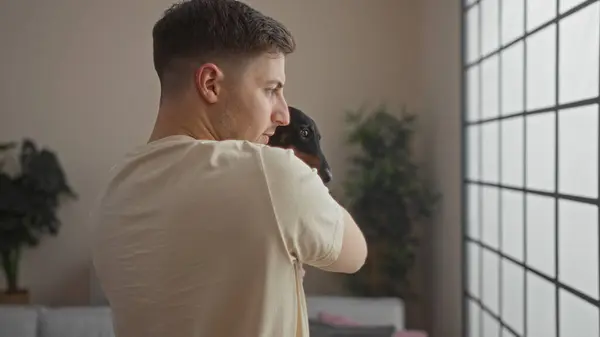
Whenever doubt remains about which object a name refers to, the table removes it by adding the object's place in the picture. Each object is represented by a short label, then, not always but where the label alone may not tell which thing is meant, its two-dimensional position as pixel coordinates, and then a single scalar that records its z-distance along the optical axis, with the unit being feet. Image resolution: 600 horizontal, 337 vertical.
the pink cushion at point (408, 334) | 11.14
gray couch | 11.68
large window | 7.32
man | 2.77
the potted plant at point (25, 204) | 13.66
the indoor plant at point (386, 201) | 13.34
